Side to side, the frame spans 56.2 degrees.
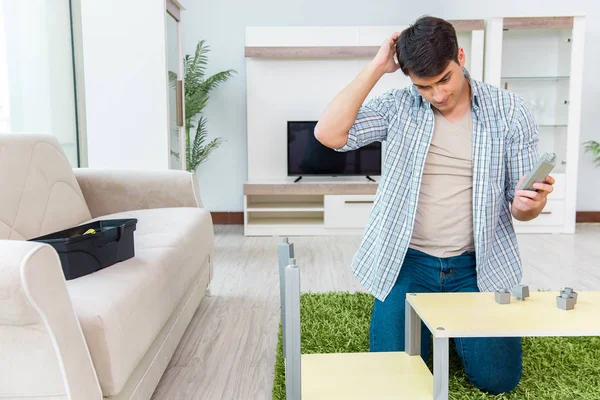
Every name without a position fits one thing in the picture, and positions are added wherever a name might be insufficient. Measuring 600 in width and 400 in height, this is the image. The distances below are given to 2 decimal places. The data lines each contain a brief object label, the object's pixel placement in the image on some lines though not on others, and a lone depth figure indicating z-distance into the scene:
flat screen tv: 4.69
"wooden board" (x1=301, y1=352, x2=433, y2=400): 1.20
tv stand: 4.49
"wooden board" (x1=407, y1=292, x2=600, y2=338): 1.17
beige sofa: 1.02
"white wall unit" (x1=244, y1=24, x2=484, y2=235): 4.52
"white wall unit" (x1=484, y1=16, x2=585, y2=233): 4.46
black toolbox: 1.44
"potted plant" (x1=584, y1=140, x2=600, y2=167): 4.82
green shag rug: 1.69
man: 1.61
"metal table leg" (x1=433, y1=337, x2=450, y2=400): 1.18
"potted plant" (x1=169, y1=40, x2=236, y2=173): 4.48
